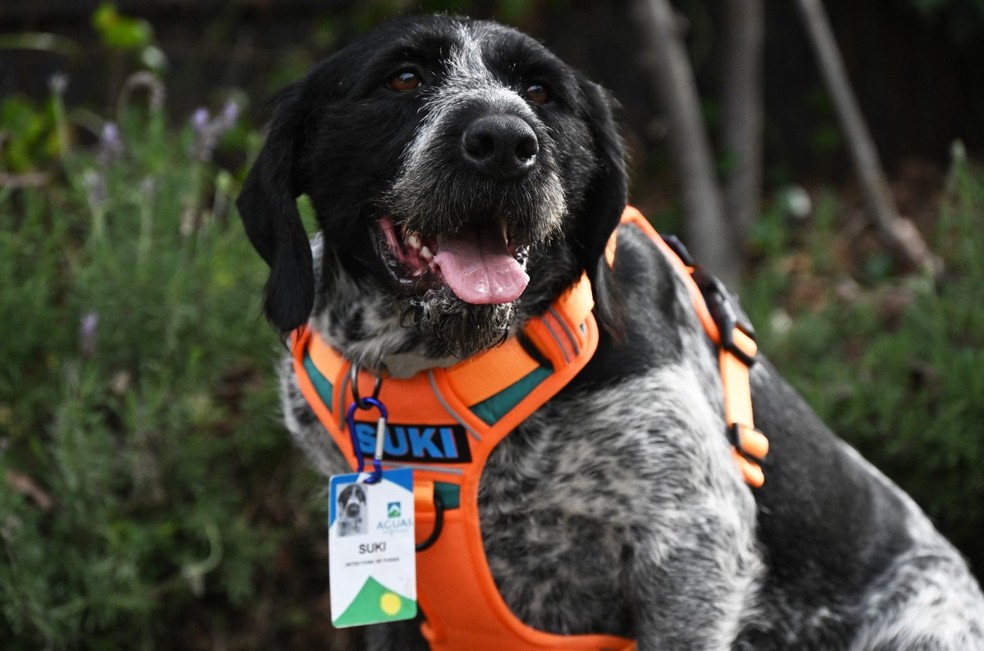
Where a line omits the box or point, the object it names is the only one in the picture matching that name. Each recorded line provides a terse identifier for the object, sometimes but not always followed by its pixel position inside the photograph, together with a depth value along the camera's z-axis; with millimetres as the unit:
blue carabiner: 2266
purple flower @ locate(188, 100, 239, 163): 3470
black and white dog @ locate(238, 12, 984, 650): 2143
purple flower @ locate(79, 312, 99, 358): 3086
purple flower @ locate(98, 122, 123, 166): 3539
